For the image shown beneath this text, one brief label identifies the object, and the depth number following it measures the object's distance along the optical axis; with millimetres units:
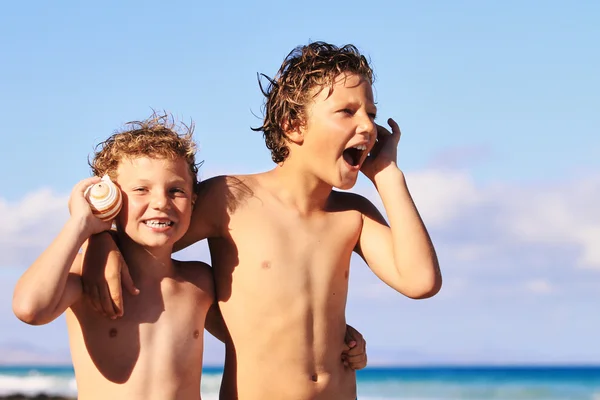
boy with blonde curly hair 4277
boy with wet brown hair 4539
